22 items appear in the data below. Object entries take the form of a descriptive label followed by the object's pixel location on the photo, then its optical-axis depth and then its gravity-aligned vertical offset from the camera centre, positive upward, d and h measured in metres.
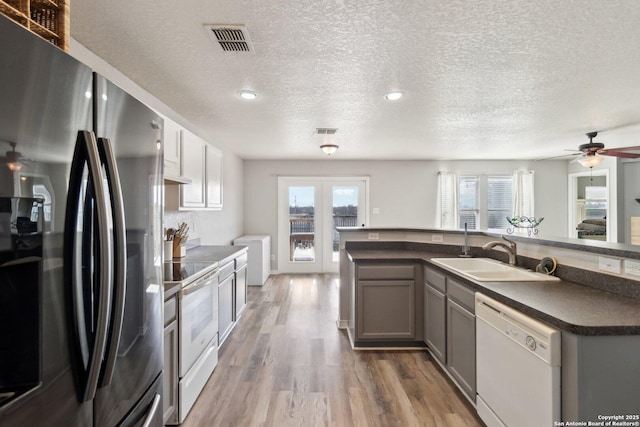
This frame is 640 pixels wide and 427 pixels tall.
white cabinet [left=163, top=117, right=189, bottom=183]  2.26 +0.48
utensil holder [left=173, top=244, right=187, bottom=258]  2.80 -0.36
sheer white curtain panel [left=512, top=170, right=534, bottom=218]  6.37 +0.46
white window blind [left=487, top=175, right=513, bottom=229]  6.50 +0.34
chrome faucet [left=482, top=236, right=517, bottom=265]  2.35 -0.26
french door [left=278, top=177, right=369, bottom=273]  6.32 -0.07
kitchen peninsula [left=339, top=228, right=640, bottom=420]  1.21 -0.47
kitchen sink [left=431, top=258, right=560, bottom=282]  1.98 -0.43
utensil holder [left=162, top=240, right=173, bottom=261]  2.57 -0.33
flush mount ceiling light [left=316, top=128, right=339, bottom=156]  3.95 +1.10
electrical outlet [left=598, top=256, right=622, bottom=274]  1.62 -0.28
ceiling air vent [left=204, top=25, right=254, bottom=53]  1.71 +1.07
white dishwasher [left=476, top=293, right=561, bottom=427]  1.28 -0.76
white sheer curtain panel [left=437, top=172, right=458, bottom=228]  6.40 +0.33
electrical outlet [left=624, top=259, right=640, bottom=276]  1.52 -0.27
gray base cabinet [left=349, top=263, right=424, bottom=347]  2.79 -0.84
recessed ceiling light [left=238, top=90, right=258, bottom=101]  2.65 +1.08
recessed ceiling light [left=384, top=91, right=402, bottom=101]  2.67 +1.09
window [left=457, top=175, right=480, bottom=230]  6.51 +0.35
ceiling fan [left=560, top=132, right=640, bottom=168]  3.80 +0.81
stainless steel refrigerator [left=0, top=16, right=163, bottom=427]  0.66 -0.07
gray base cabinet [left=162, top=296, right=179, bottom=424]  1.72 -0.91
